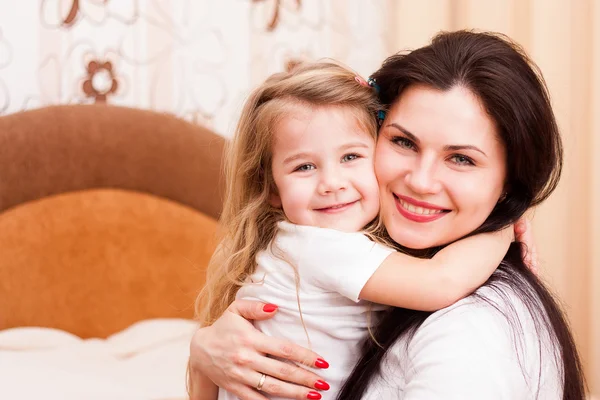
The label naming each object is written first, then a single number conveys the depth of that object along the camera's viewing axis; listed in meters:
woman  1.19
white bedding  1.52
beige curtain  1.69
